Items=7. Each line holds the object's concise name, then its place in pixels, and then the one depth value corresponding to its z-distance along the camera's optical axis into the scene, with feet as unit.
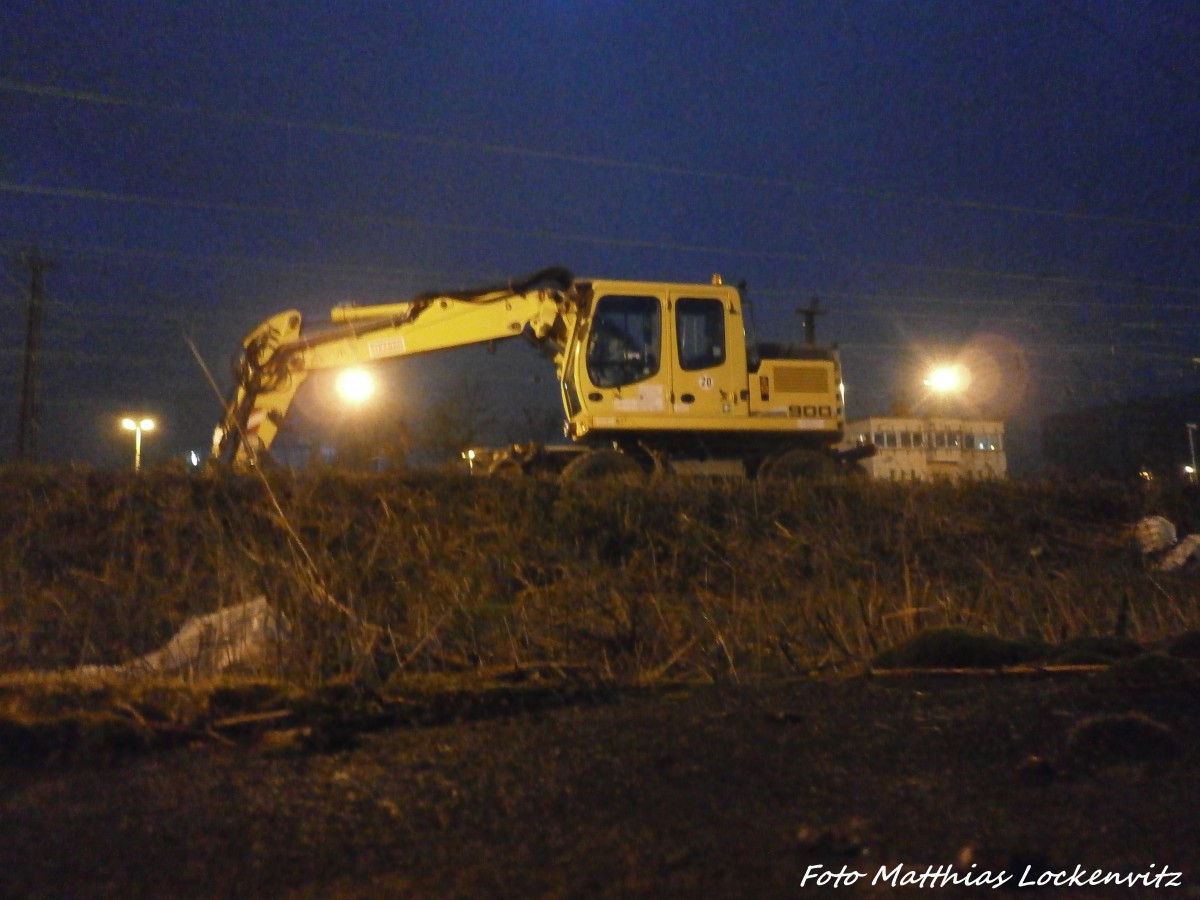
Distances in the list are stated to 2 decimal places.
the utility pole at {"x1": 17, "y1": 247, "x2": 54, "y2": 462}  85.14
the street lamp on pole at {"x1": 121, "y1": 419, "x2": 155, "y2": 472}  71.25
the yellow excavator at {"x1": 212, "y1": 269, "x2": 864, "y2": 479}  49.57
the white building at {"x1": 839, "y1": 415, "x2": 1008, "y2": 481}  75.36
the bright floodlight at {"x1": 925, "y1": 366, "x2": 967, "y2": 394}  73.56
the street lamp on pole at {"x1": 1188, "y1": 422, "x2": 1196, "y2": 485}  88.42
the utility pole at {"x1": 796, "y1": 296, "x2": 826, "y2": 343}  140.30
